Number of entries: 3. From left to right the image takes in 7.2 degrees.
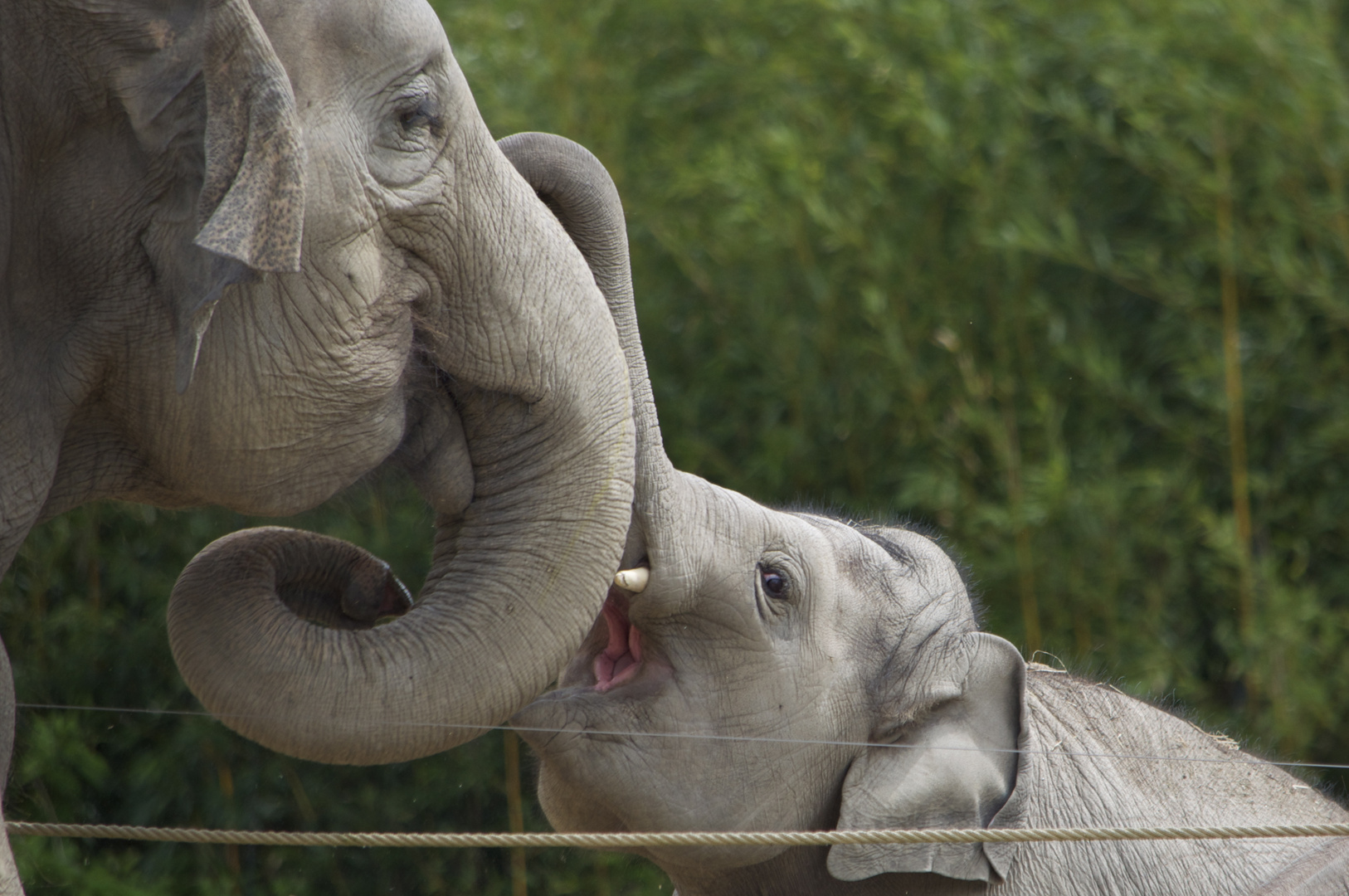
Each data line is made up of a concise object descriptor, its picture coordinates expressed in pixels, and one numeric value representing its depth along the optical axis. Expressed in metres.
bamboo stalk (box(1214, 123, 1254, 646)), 21.43
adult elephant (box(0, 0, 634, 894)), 16.81
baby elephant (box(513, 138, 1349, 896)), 17.78
